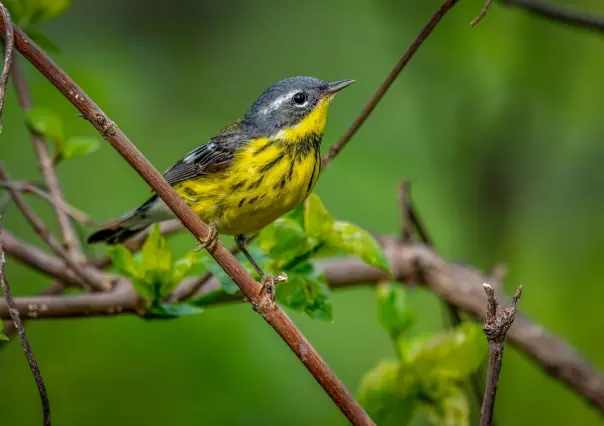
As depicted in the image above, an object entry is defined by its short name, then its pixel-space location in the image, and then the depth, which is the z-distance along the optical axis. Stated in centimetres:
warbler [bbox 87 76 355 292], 596
